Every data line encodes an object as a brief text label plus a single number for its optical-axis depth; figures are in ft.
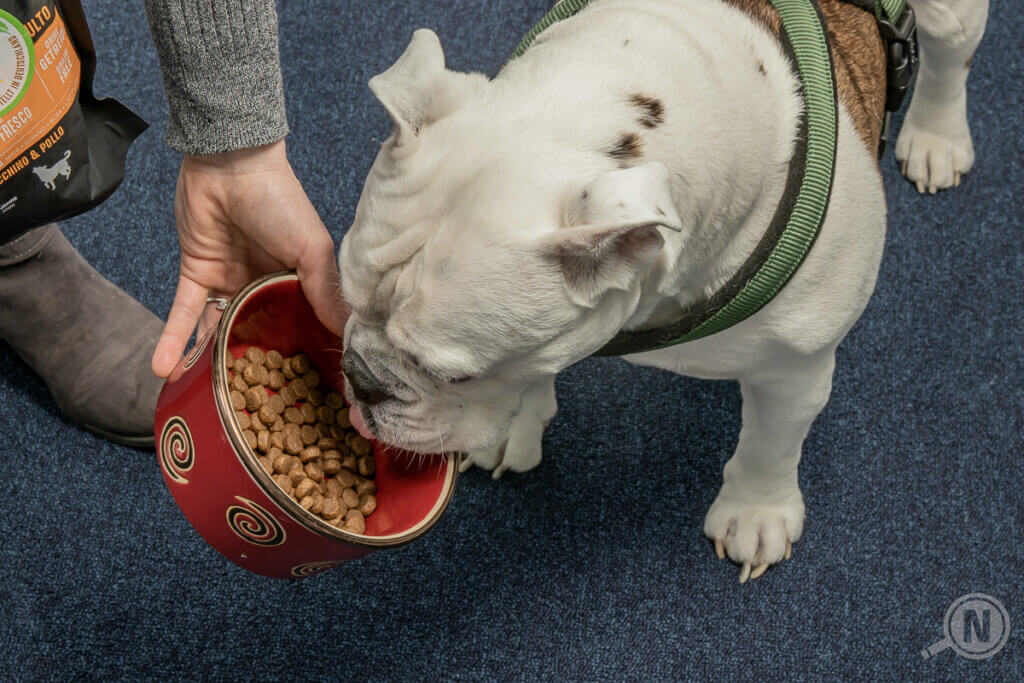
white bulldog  2.72
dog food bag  3.55
